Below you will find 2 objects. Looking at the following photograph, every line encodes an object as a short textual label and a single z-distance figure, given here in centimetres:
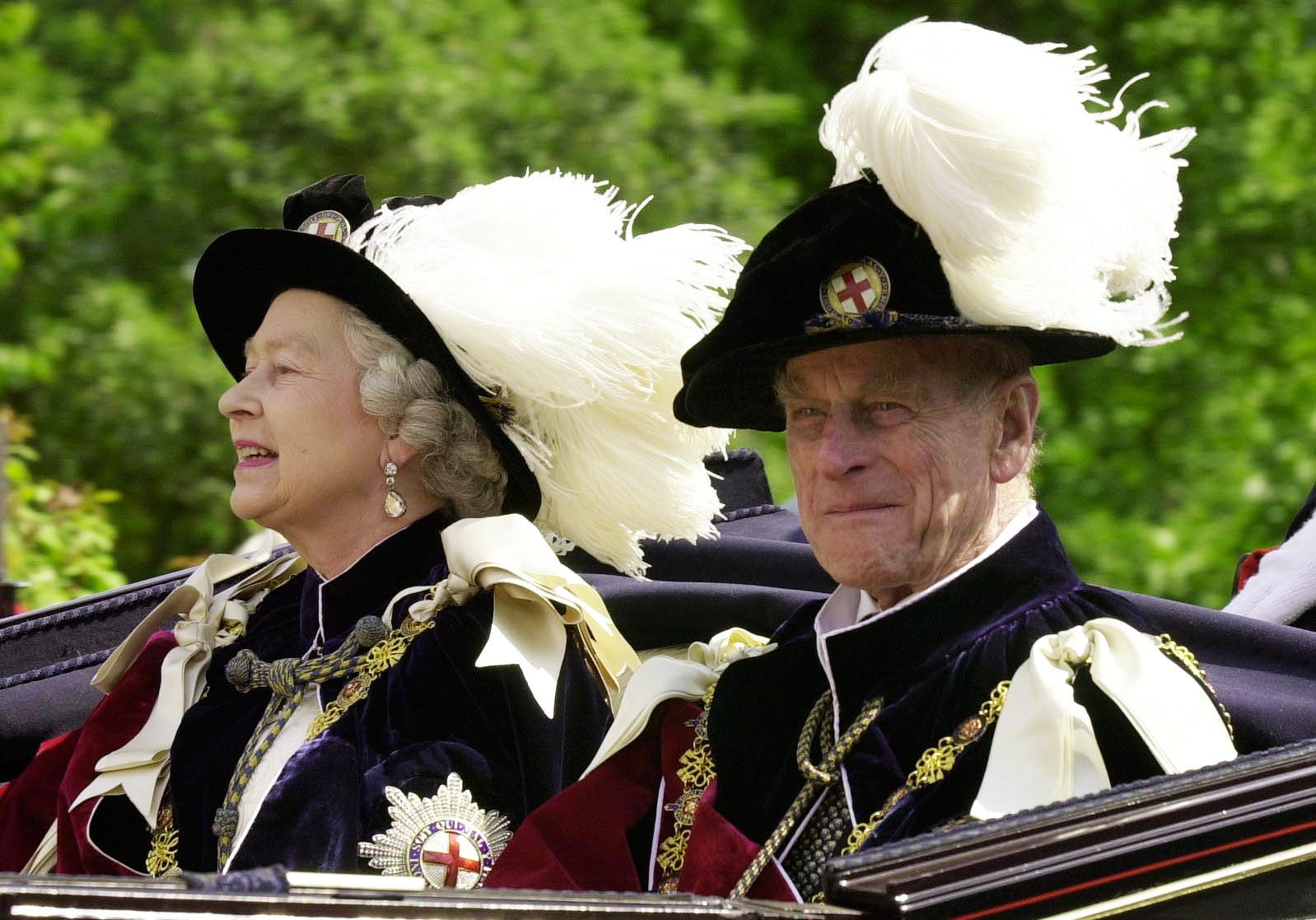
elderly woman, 566
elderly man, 436
